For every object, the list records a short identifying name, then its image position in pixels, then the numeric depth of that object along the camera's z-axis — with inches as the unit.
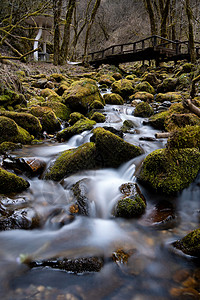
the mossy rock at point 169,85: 444.5
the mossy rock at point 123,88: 449.4
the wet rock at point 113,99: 391.8
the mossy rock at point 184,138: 145.6
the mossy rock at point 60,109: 296.2
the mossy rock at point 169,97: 366.0
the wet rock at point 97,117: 283.6
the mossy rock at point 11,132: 192.2
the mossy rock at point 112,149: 169.5
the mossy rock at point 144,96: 393.1
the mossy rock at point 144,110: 315.6
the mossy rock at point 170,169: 133.8
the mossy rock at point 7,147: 180.2
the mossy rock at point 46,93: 368.8
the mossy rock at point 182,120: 183.2
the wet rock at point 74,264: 84.6
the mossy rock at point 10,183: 124.3
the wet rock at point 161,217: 114.3
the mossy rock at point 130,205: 118.5
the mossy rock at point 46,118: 251.4
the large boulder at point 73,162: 154.9
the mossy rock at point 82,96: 309.1
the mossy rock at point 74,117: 283.4
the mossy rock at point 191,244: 88.4
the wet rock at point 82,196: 122.6
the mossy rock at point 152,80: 507.5
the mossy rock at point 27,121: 220.7
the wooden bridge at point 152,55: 628.7
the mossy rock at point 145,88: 449.1
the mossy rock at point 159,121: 257.6
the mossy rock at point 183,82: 430.0
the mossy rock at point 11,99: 262.3
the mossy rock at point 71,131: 240.2
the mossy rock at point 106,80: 553.4
